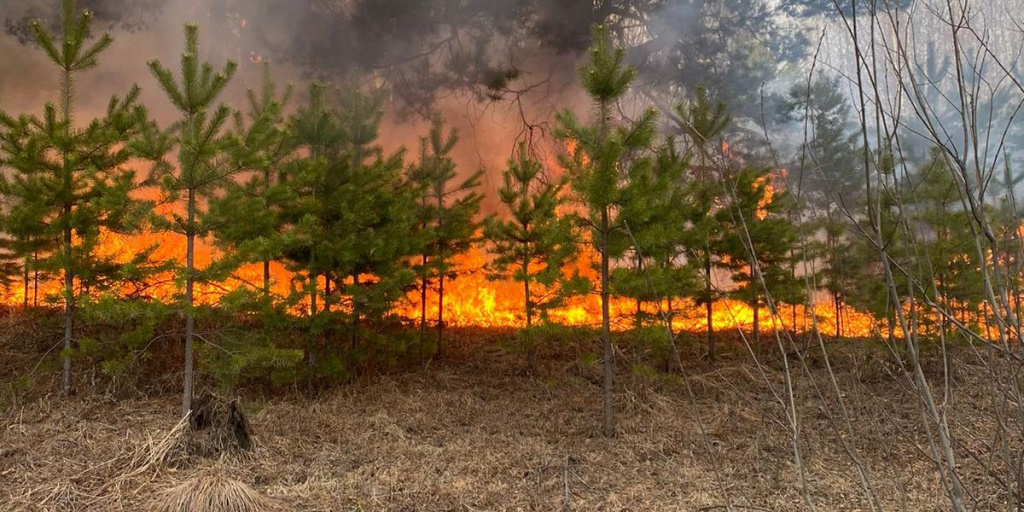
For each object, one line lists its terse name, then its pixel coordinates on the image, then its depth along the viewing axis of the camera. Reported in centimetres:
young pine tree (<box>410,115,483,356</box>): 1117
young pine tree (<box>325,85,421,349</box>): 905
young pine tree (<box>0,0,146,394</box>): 701
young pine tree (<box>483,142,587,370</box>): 984
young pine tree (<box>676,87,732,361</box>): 1052
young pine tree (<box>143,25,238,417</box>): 597
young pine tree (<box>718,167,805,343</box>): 1076
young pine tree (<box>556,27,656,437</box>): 684
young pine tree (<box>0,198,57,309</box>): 709
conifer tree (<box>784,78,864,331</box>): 1545
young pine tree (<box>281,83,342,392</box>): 851
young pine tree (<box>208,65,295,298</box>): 627
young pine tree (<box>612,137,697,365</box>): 699
